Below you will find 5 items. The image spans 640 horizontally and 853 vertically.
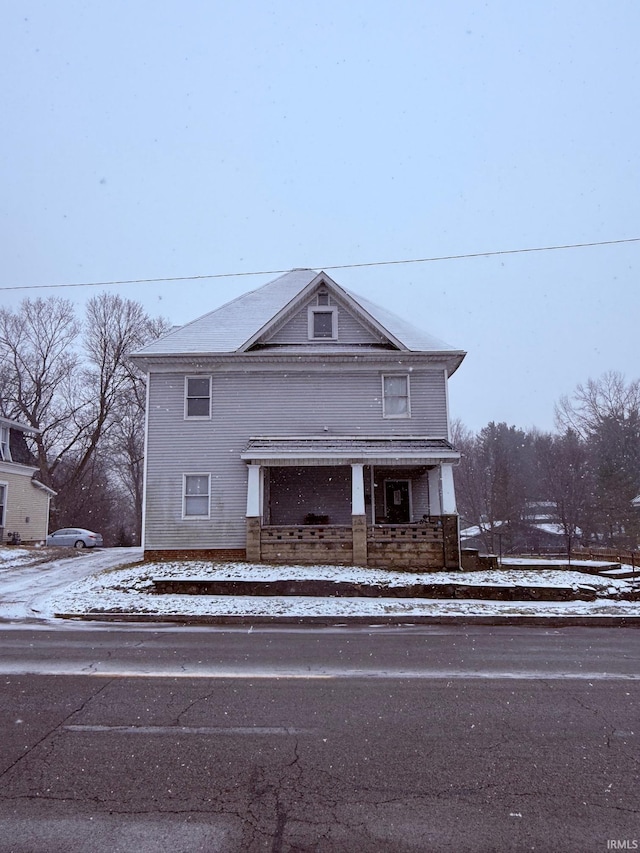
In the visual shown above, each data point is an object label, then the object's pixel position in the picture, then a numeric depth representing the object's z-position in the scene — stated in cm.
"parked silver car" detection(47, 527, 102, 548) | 3381
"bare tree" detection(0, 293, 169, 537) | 4438
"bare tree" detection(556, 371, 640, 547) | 4850
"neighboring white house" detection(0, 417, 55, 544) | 2884
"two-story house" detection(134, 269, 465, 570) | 1872
